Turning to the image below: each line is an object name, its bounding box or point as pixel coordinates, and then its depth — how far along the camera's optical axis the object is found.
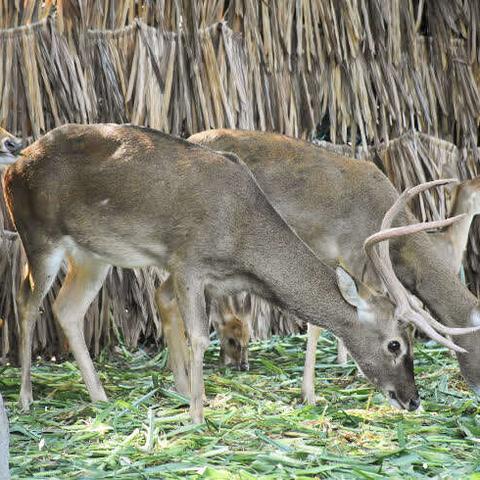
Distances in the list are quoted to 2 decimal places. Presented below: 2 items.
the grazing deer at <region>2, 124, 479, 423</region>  12.52
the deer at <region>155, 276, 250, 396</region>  13.98
